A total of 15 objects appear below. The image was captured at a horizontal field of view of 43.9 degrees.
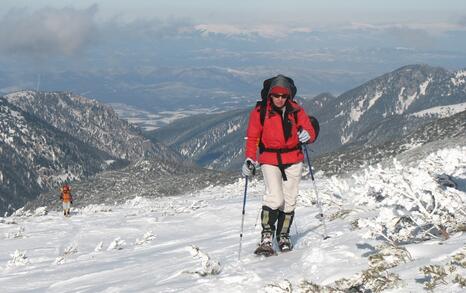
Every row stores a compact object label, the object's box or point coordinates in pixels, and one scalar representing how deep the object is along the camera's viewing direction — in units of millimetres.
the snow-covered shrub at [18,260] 12047
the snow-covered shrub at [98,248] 13587
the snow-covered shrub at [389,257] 5969
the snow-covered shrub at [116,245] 13316
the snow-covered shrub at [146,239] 13886
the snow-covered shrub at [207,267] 7242
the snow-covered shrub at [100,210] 26153
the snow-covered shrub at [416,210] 6738
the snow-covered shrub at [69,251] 12757
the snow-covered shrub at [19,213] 34797
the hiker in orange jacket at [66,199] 28508
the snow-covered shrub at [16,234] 17609
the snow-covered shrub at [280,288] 5422
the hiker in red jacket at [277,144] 8977
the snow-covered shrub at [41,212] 30555
